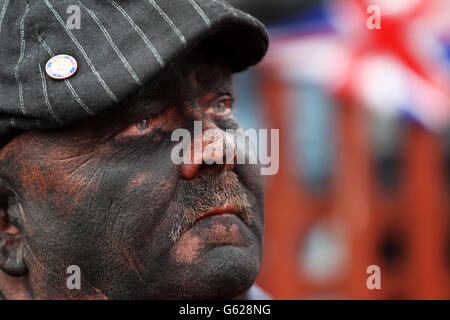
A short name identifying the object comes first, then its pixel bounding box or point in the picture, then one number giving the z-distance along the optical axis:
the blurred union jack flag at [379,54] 3.97
